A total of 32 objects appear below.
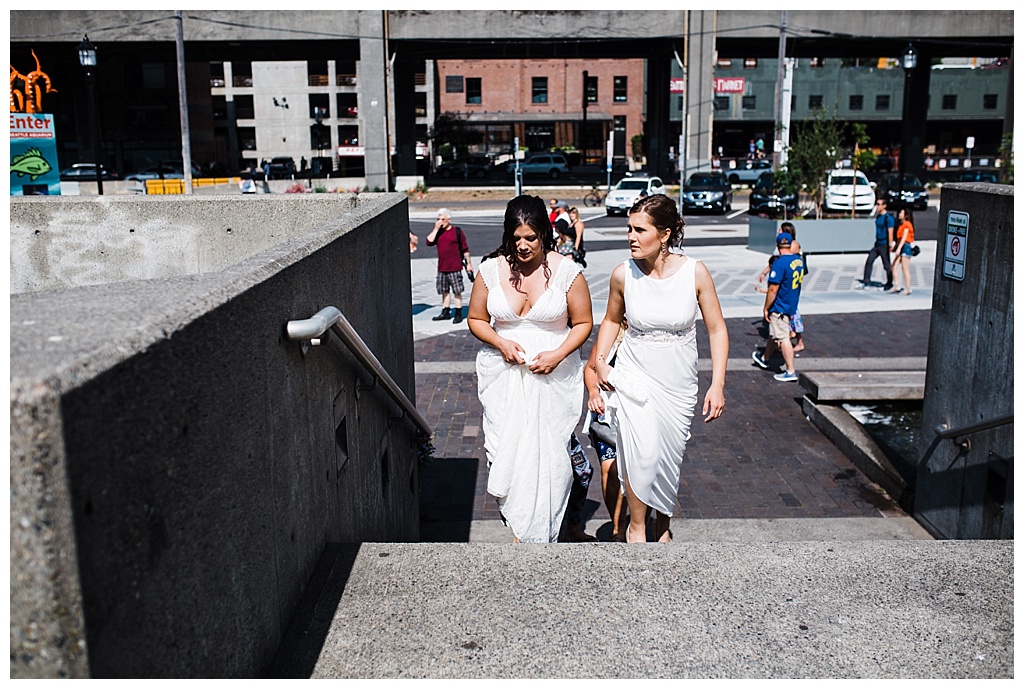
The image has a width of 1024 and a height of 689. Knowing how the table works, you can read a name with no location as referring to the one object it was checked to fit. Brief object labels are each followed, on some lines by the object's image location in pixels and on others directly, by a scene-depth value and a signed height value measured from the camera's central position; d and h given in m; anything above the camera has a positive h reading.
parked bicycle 40.34 -1.99
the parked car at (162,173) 48.12 -1.17
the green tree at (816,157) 25.30 -0.13
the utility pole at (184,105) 35.78 +1.69
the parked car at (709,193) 36.12 -1.58
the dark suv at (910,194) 37.97 -1.69
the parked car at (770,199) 26.14 -1.42
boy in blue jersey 10.68 -1.64
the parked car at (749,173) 51.21 -1.15
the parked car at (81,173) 47.75 -1.16
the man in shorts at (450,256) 13.83 -1.52
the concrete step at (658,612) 2.81 -1.49
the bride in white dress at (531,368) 4.60 -1.05
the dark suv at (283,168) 58.41 -1.10
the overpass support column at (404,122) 50.09 +1.52
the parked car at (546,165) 56.22 -0.80
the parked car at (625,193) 35.12 -1.53
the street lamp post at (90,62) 24.81 +2.29
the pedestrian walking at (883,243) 16.83 -1.60
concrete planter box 22.67 -1.98
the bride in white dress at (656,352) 4.65 -0.99
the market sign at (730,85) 44.31 +3.07
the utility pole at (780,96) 34.28 +2.08
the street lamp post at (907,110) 30.05 +2.13
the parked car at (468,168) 57.72 -1.02
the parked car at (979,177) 45.17 -1.17
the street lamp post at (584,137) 71.49 +1.06
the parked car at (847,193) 32.84 -1.41
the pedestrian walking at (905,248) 16.20 -1.63
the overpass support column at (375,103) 42.97 +2.17
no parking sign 5.91 -0.58
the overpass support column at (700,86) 42.75 +2.98
